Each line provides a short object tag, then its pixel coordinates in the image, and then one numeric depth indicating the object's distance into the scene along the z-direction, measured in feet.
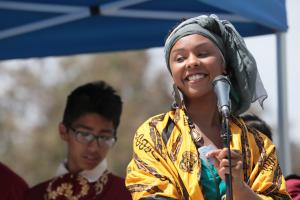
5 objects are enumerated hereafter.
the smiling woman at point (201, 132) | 19.85
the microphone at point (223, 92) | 18.78
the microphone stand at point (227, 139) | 18.40
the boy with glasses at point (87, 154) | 29.07
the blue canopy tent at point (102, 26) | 31.40
